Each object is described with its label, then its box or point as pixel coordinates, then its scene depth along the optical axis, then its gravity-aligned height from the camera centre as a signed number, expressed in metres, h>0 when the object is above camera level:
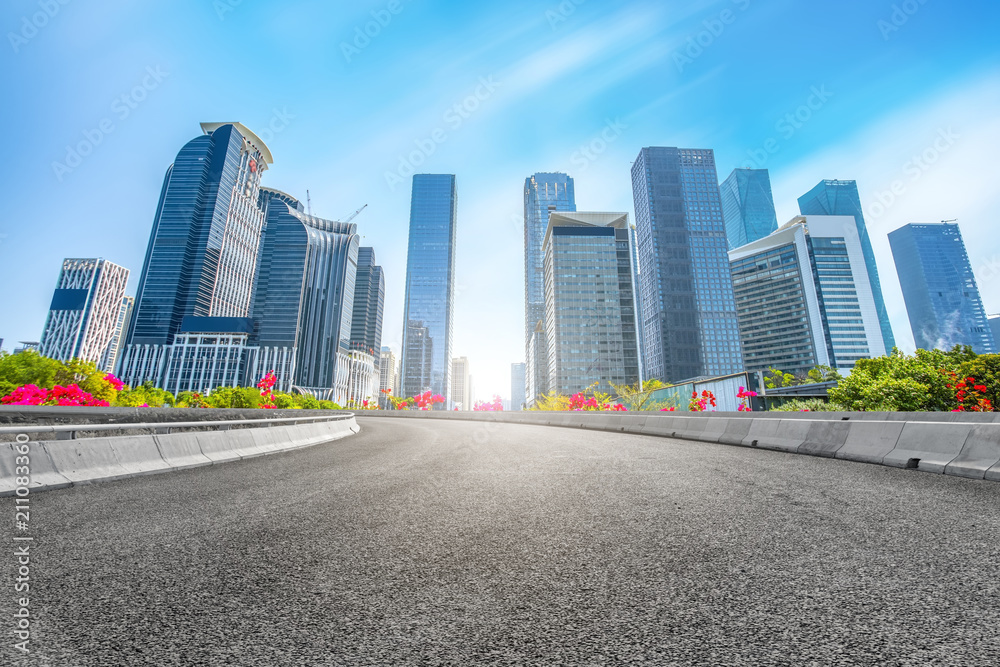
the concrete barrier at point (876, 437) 6.13 -0.41
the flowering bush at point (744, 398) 20.84 +0.87
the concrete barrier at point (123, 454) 5.57 -0.58
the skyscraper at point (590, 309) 150.38 +37.69
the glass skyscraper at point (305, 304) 167.25 +45.35
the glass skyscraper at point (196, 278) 149.12 +50.65
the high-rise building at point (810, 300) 145.62 +39.45
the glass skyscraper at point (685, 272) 174.62 +59.57
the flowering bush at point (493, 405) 49.04 +1.48
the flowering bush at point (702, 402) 23.21 +0.77
